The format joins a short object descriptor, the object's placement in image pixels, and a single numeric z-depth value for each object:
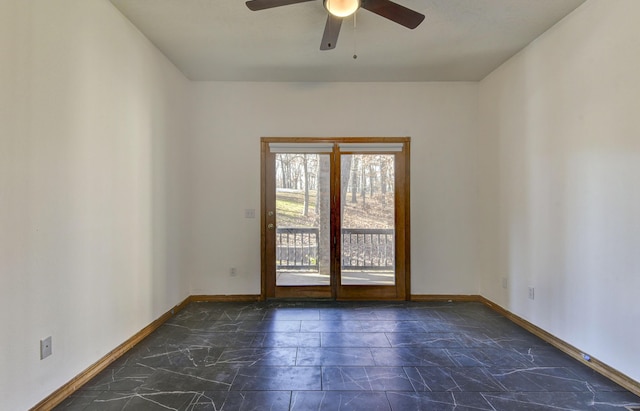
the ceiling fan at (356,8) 1.99
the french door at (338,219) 3.97
